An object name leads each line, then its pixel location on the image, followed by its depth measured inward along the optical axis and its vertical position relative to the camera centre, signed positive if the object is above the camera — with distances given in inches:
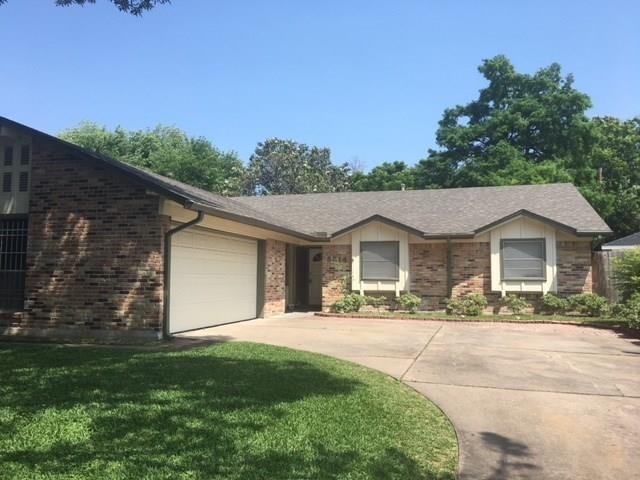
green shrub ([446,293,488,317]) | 647.1 -34.1
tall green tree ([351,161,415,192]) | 1515.7 +271.2
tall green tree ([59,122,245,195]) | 1595.7 +379.7
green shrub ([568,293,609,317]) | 618.5 -30.5
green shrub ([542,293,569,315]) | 636.3 -31.0
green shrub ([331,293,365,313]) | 689.6 -36.3
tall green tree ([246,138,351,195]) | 2231.1 +424.6
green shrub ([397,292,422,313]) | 666.2 -31.8
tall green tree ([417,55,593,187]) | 1348.4 +370.1
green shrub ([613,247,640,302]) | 516.1 +5.1
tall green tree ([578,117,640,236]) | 1237.7 +255.0
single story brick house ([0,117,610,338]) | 414.9 +27.3
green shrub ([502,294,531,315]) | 644.7 -31.4
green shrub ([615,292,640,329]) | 466.9 -29.1
